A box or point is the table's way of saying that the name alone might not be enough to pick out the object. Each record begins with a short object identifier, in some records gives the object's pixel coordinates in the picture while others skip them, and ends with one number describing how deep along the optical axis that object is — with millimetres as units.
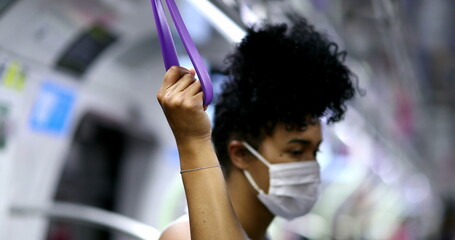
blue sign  3225
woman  1581
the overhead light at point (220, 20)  1832
